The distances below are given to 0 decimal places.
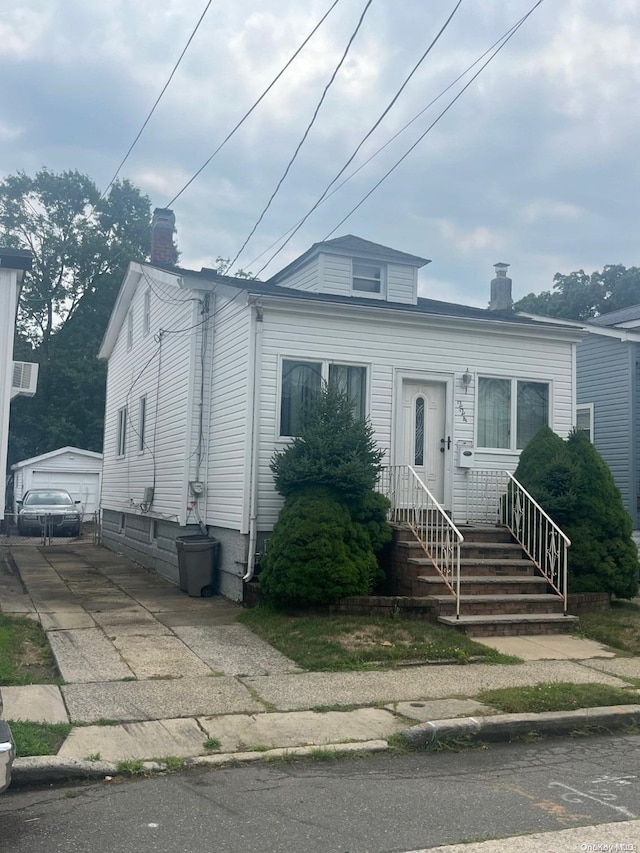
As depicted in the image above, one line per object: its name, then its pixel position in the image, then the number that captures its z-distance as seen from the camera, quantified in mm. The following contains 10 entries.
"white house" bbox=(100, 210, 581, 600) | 12766
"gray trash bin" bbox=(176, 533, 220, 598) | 13227
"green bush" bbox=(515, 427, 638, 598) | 11977
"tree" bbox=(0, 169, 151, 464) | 41750
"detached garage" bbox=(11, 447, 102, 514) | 32906
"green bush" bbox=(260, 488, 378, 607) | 10492
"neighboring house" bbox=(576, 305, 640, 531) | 18344
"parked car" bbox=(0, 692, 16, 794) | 4297
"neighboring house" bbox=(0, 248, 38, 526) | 11727
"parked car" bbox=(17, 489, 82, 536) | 26547
